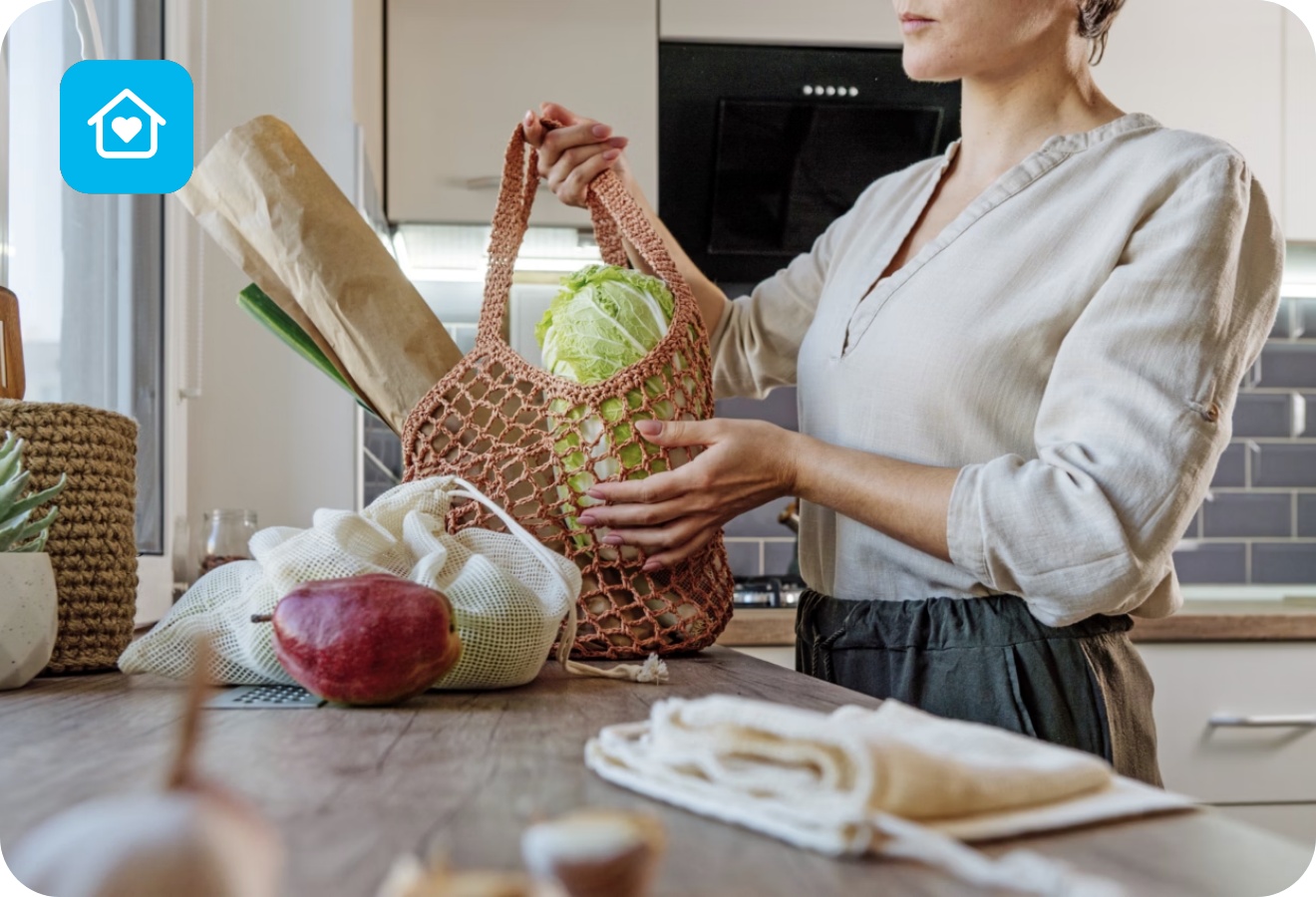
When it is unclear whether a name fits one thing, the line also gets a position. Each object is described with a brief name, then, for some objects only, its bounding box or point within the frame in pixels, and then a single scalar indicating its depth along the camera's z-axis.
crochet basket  0.74
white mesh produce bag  0.63
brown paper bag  0.81
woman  0.77
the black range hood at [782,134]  2.18
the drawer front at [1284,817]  1.75
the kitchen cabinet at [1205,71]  2.27
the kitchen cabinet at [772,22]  2.17
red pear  0.56
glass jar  1.46
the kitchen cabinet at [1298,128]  2.28
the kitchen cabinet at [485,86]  2.16
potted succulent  0.66
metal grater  0.58
